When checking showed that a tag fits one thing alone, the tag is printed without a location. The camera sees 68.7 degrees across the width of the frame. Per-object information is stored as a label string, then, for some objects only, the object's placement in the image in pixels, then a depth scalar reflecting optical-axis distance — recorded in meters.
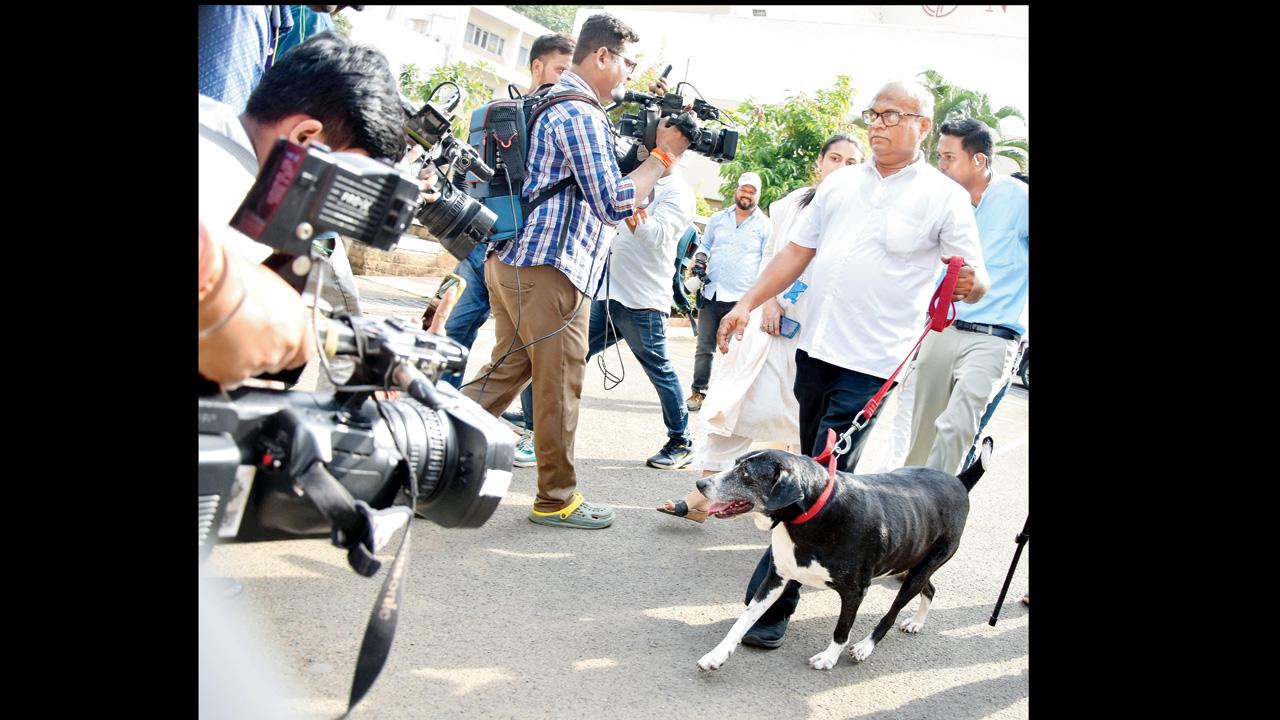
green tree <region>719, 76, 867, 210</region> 16.55
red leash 3.42
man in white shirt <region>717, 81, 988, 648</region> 3.60
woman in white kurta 4.75
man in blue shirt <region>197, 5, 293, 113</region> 1.91
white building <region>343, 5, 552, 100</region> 27.93
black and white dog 3.10
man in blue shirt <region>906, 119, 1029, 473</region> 4.54
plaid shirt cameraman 3.78
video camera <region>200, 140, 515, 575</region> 1.36
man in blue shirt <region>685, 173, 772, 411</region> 7.12
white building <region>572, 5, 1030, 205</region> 26.16
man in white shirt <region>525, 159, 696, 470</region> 5.59
